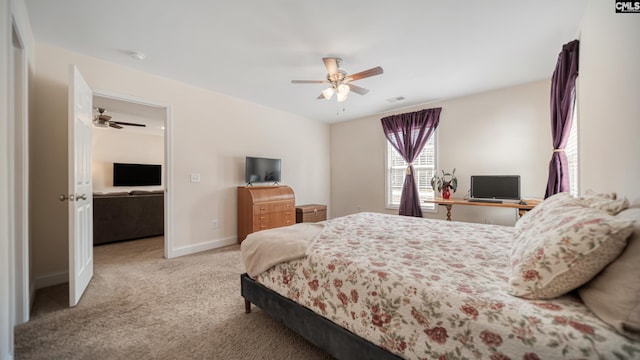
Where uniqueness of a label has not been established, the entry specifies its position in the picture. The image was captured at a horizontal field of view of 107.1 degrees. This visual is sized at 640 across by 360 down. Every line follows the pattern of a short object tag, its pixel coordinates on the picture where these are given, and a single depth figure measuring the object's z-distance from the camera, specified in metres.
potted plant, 3.83
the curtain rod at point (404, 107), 4.19
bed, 0.75
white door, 1.99
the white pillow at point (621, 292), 0.68
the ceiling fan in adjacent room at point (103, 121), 4.15
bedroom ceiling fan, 2.45
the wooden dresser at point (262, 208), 3.69
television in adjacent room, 6.15
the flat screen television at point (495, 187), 3.33
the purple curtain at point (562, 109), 2.24
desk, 2.98
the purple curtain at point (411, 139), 4.23
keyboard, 3.28
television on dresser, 4.00
